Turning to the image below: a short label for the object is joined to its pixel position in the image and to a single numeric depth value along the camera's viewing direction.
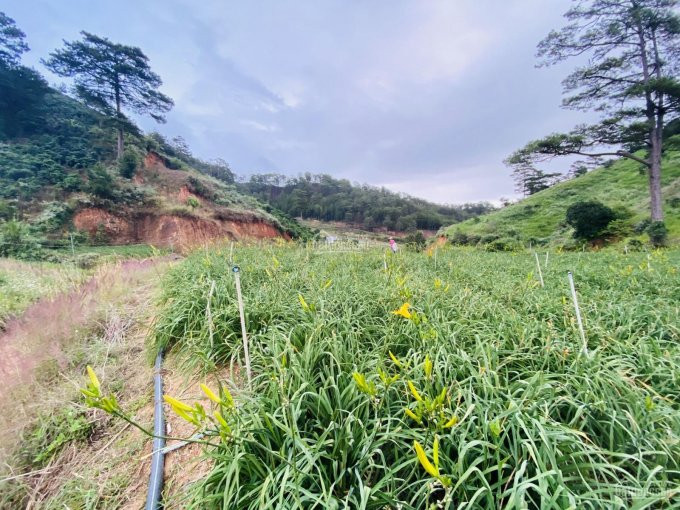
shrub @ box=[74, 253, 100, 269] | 11.08
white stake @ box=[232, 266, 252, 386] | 1.62
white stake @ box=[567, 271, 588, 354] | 1.66
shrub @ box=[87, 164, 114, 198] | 16.39
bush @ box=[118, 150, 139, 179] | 19.79
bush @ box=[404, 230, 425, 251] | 20.02
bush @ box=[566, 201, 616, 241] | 14.60
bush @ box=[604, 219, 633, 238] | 13.83
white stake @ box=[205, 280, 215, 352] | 2.16
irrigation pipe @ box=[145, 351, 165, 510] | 1.37
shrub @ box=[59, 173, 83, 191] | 16.55
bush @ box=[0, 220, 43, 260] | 11.45
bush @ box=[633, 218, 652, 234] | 12.79
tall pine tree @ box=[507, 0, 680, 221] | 12.51
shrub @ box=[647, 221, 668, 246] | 11.53
